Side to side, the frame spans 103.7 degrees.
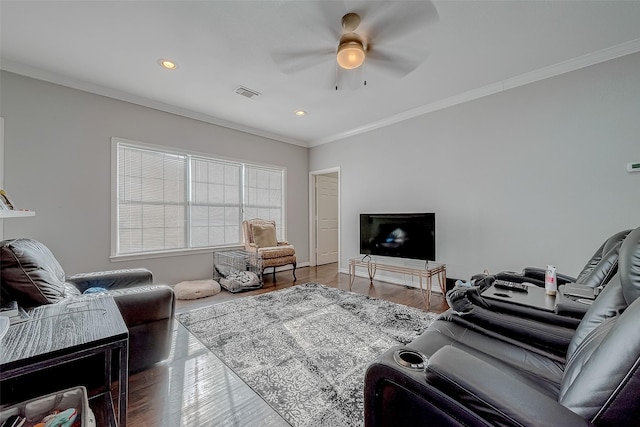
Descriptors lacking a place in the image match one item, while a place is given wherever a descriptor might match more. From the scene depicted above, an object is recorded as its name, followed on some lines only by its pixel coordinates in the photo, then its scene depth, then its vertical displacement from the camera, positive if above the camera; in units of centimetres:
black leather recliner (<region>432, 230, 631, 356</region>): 130 -59
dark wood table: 95 -51
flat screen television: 364 -30
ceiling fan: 201 +166
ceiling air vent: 336 +171
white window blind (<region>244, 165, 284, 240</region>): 499 +48
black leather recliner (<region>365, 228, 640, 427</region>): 62 -51
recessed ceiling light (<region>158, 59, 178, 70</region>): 276 +172
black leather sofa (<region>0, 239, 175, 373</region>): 145 -55
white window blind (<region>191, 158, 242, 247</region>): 430 +26
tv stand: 328 -75
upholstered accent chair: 425 -52
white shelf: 148 +4
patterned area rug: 159 -115
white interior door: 598 -6
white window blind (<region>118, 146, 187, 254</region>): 361 +26
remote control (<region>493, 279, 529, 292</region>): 187 -54
